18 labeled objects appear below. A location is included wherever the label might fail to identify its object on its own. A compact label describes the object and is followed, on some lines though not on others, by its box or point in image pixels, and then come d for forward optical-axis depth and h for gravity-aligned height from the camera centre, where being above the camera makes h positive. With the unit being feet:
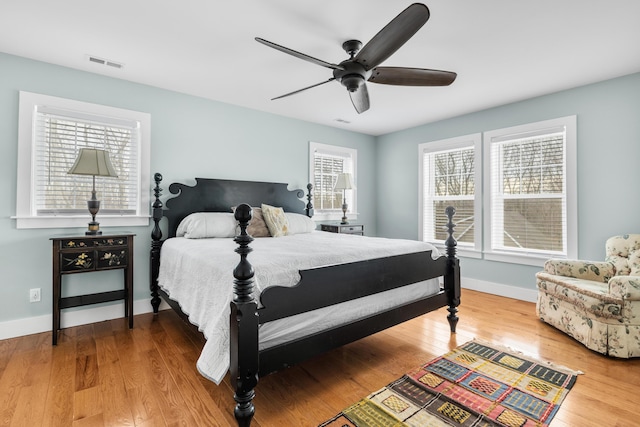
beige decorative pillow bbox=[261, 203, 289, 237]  11.19 -0.18
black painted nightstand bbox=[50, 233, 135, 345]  8.46 -1.31
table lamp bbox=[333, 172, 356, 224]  15.43 +1.66
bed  4.97 -1.51
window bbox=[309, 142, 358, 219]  15.88 +2.15
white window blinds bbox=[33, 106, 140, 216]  9.32 +1.76
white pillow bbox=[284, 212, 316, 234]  12.09 -0.31
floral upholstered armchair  7.51 -2.12
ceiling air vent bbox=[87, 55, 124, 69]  8.98 +4.52
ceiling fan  5.55 +3.44
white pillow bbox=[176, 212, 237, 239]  10.35 -0.33
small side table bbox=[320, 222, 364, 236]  14.81 -0.57
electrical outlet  9.11 -2.34
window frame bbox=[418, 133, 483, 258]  13.91 +1.80
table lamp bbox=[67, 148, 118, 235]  8.75 +1.34
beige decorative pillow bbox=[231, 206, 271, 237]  10.91 -0.39
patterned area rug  5.36 -3.45
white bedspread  5.31 -1.22
